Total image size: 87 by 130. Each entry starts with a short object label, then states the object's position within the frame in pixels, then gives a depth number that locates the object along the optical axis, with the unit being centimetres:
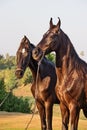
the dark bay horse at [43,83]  992
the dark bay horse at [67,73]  857
